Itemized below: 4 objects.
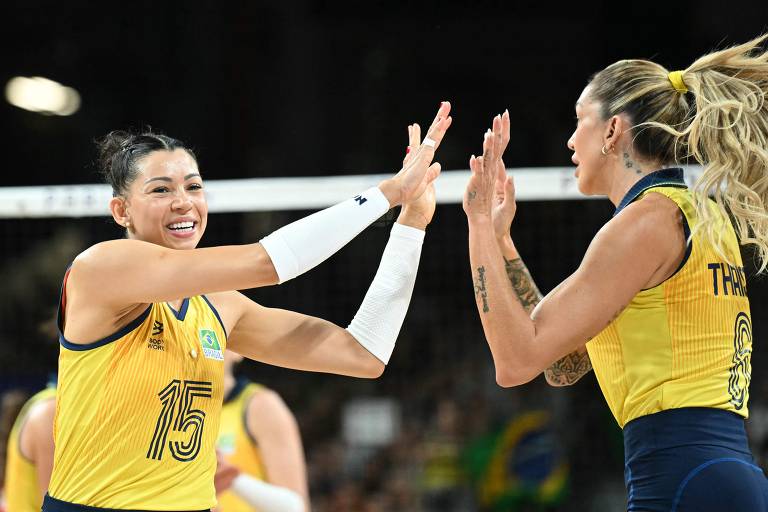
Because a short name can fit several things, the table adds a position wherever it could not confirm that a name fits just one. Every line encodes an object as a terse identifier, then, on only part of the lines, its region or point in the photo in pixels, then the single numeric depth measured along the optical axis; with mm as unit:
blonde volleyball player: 4898
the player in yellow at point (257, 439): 9500
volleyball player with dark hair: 5348
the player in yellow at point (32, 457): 7977
